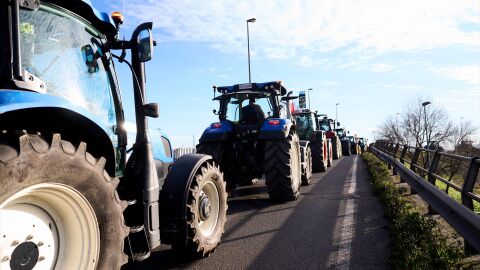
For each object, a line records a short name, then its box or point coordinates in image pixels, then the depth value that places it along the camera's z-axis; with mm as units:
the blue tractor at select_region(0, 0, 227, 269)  2232
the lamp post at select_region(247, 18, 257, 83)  24547
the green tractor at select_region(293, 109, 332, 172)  14383
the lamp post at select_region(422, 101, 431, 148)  49456
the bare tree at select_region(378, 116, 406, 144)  55903
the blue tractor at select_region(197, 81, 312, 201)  7652
